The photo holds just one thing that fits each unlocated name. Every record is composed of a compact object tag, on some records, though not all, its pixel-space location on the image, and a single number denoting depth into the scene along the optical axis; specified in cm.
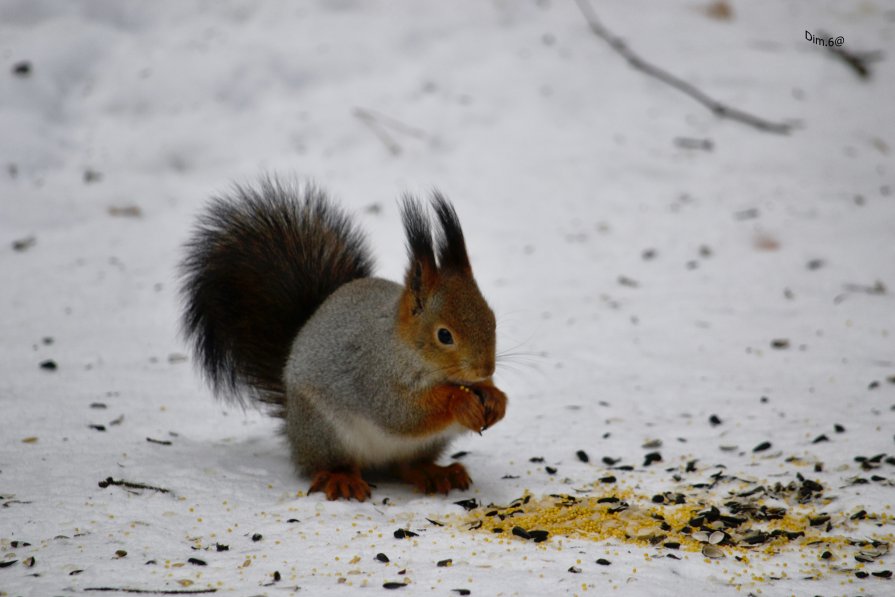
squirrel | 498
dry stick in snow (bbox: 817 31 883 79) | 1223
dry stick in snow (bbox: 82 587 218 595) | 365
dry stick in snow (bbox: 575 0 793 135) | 1142
